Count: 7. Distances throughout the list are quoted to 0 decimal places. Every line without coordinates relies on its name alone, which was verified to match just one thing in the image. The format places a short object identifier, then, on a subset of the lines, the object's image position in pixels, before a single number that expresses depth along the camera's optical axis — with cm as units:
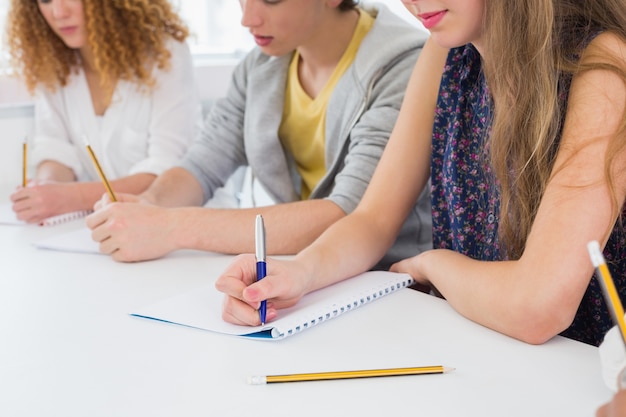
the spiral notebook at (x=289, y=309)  99
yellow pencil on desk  85
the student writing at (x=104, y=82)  205
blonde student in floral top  94
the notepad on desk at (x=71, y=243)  140
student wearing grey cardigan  137
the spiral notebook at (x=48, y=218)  161
